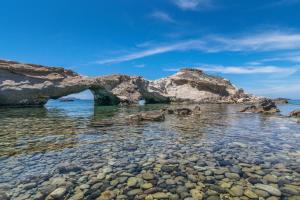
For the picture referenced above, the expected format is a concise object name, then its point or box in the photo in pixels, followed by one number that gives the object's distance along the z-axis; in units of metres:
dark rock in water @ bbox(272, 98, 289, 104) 53.02
